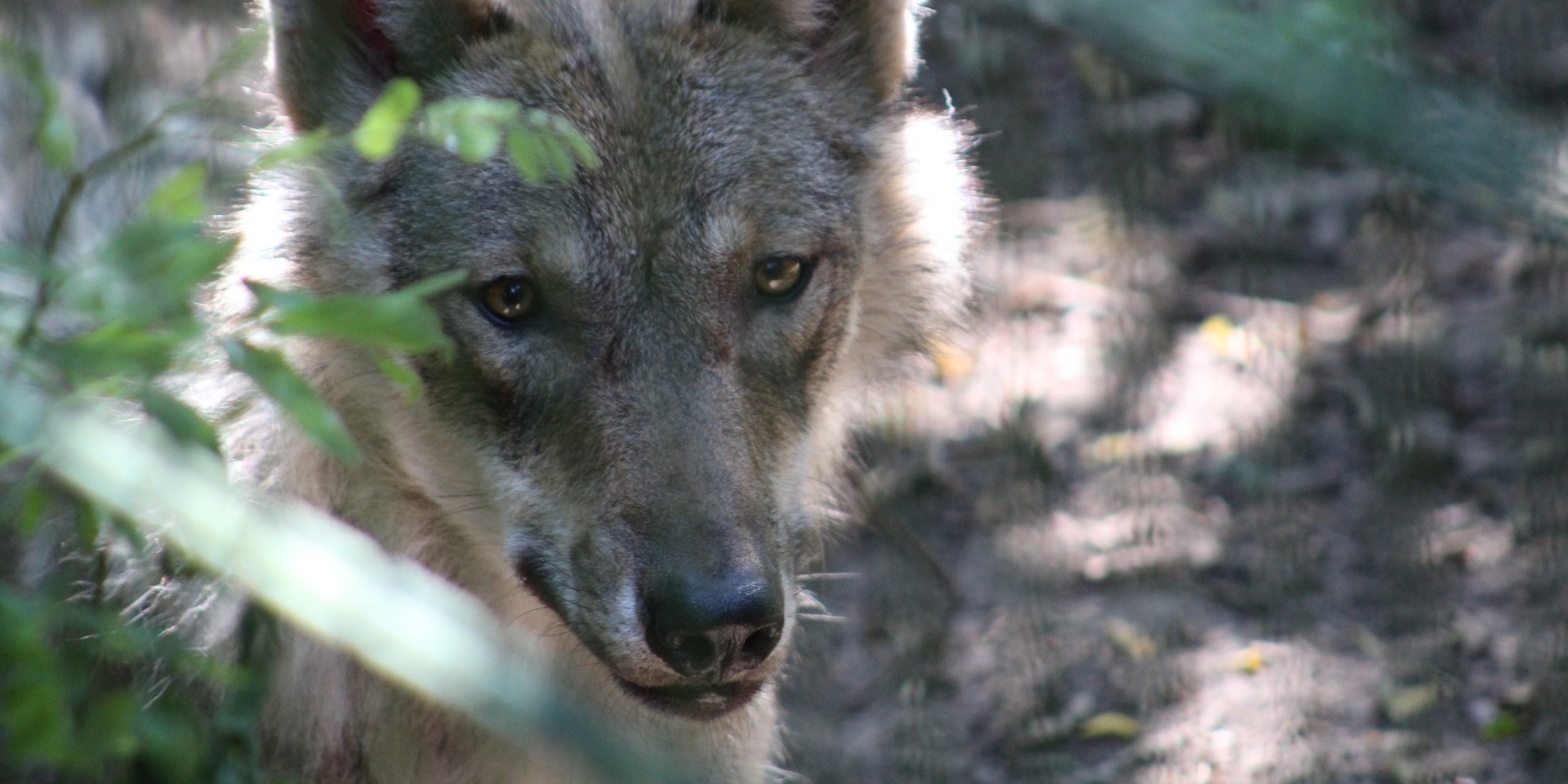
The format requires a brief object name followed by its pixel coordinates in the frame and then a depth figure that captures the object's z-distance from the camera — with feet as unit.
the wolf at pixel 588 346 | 20.11
